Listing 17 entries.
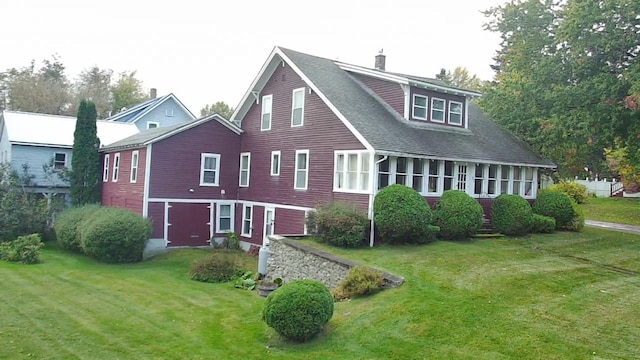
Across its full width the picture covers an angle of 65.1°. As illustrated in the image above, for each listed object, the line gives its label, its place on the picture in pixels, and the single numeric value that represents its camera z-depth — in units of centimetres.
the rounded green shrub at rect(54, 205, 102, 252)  2292
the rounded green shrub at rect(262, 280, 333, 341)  1023
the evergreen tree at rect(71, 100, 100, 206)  2798
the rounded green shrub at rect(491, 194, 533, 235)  2081
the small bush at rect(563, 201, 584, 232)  2352
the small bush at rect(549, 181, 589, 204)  3478
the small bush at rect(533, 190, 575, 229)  2325
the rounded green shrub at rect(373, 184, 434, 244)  1684
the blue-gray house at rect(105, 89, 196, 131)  4072
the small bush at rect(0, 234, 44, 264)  2038
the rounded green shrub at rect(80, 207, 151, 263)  2077
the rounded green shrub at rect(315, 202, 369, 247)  1678
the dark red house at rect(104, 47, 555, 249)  1909
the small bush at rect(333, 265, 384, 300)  1268
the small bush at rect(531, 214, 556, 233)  2183
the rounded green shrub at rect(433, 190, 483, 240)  1853
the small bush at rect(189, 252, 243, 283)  1825
